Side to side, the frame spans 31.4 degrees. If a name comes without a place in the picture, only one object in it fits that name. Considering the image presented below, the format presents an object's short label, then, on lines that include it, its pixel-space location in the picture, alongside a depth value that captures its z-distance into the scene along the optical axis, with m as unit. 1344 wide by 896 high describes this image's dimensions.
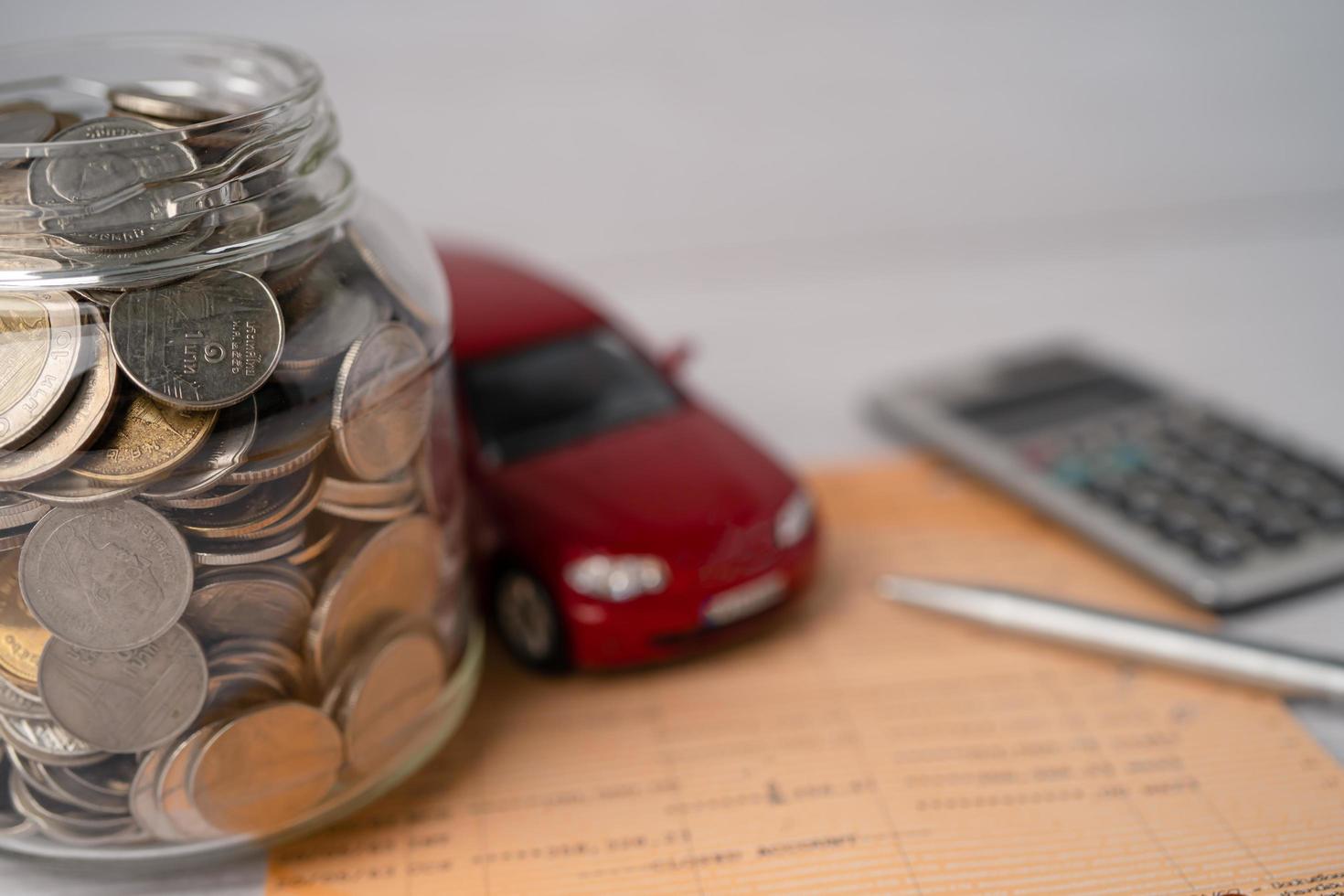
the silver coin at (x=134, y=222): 0.31
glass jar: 0.31
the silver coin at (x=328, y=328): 0.32
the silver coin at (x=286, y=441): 0.32
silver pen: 0.37
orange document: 0.34
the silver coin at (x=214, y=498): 0.31
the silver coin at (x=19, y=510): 0.31
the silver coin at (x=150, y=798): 0.32
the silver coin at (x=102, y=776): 0.32
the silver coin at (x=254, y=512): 0.31
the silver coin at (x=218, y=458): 0.31
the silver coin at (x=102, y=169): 0.31
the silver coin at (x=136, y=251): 0.31
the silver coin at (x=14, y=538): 0.31
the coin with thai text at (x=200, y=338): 0.31
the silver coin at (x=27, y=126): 0.33
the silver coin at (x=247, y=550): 0.32
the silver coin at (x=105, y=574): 0.31
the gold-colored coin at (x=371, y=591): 0.33
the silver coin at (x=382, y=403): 0.33
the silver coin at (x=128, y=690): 0.32
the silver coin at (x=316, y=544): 0.32
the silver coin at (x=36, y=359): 0.31
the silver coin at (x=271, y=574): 0.32
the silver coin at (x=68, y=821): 0.33
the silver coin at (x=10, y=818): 0.33
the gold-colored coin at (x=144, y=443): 0.31
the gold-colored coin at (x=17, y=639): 0.31
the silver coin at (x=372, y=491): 0.32
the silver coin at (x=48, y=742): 0.32
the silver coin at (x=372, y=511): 0.33
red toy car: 0.37
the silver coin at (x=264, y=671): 0.32
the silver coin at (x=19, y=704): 0.32
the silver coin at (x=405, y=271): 0.34
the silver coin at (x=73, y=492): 0.31
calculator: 0.39
